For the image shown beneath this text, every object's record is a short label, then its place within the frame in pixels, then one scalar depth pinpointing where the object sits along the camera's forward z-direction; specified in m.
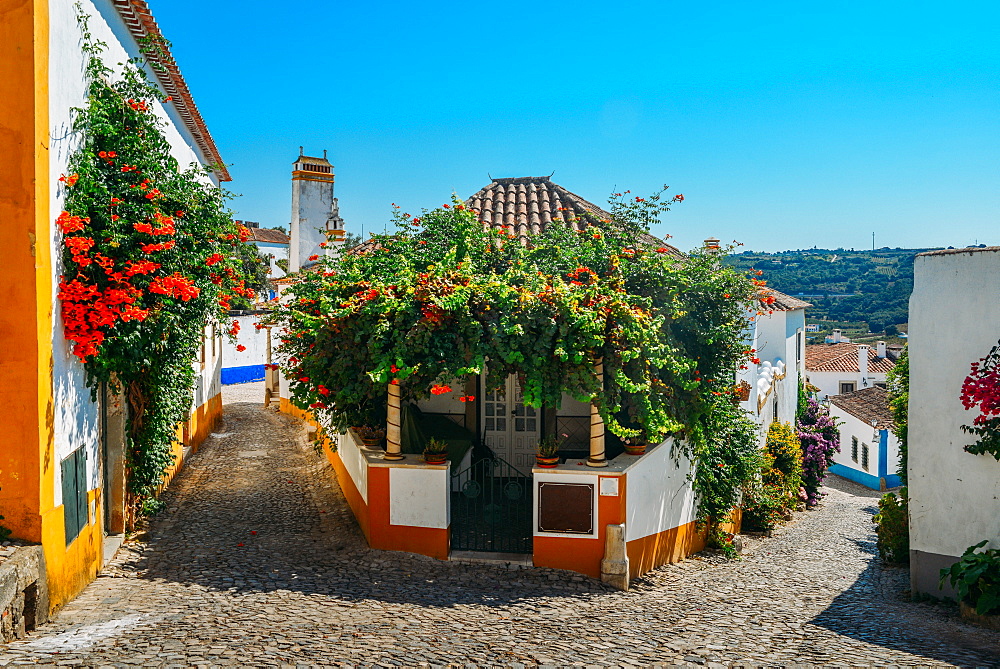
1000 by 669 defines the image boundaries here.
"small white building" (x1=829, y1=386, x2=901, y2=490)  30.42
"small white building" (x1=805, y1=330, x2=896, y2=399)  45.62
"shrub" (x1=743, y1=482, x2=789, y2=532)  13.46
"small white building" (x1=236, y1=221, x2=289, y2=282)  62.08
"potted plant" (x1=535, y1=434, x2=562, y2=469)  8.93
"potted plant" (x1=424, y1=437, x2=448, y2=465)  9.14
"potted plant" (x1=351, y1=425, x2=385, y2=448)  9.97
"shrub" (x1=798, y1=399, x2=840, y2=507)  18.92
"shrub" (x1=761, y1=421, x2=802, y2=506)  15.82
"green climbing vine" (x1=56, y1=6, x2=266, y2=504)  6.94
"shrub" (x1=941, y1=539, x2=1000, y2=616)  7.17
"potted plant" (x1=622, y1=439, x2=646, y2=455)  9.39
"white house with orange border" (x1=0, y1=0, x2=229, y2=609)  6.17
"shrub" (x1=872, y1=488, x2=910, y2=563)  10.77
